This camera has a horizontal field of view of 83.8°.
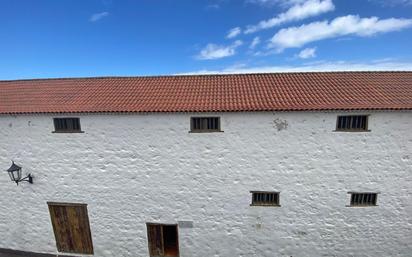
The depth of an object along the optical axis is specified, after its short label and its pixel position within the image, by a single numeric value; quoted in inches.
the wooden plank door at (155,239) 331.9
